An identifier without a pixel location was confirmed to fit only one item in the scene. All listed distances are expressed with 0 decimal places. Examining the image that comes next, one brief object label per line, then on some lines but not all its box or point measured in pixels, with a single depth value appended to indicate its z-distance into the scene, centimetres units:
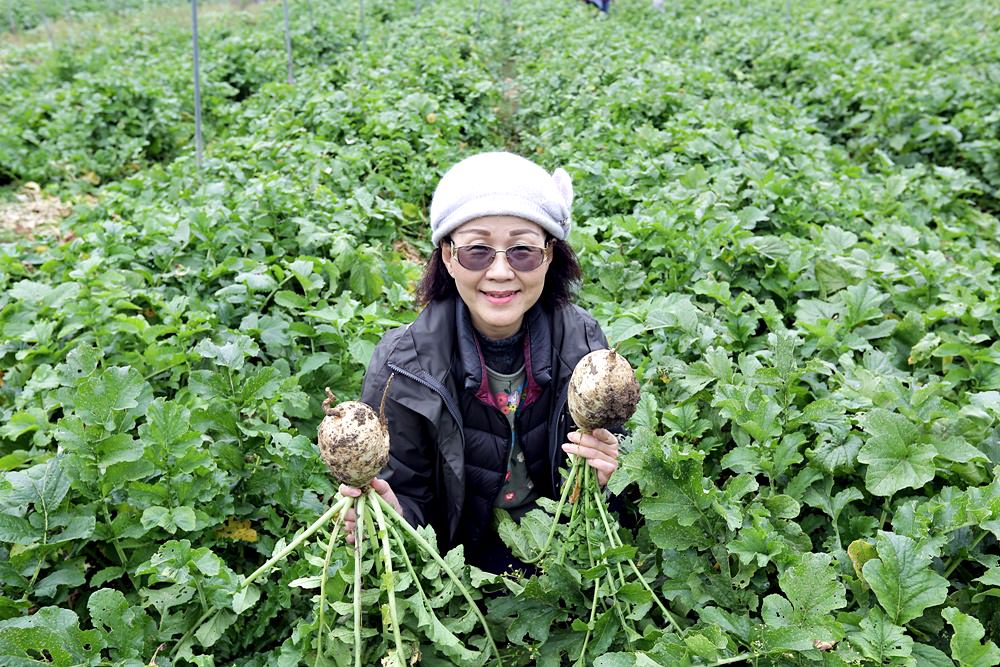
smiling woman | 204
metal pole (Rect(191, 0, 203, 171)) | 569
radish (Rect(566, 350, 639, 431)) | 162
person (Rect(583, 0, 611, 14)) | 1645
